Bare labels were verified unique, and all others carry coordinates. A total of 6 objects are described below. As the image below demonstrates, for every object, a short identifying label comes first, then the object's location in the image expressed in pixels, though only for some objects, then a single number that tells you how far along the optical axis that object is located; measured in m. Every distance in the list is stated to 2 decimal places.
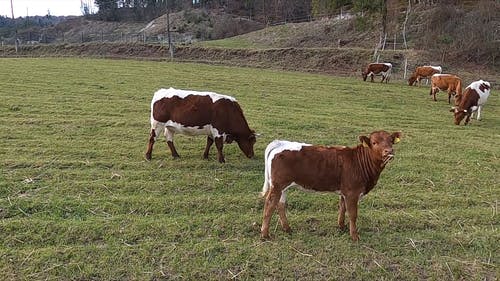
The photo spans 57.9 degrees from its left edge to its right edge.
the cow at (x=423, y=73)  24.34
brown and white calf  5.44
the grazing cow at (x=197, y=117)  8.31
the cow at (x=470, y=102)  13.82
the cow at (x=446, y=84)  18.25
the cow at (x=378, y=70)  25.67
